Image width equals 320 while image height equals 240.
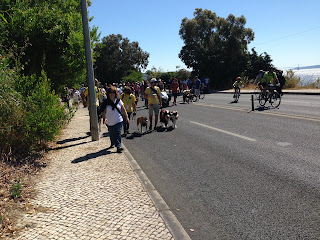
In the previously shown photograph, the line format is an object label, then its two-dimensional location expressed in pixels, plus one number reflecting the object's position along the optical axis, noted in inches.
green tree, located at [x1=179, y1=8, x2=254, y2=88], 1576.0
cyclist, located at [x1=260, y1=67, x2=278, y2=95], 617.9
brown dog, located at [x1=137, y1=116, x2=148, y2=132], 427.5
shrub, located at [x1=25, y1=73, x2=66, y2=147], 265.9
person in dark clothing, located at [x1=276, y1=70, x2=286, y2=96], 798.8
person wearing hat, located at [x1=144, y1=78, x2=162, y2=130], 429.7
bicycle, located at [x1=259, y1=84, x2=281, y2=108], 609.3
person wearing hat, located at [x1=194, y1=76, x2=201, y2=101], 922.1
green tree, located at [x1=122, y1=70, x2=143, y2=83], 2642.7
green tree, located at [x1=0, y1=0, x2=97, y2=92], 351.6
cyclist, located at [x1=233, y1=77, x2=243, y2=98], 812.3
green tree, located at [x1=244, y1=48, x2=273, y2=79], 1566.2
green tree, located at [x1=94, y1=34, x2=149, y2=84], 2893.7
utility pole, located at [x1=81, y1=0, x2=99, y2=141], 357.4
